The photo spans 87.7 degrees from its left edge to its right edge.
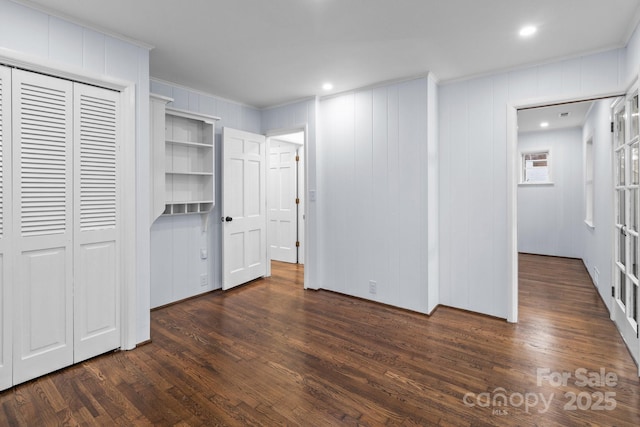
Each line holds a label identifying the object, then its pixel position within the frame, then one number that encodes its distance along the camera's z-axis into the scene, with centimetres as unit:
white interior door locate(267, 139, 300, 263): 615
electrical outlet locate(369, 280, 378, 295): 391
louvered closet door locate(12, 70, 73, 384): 221
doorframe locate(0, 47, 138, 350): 269
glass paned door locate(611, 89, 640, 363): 261
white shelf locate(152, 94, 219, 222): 379
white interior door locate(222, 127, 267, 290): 433
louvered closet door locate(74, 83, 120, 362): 248
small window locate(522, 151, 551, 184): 678
